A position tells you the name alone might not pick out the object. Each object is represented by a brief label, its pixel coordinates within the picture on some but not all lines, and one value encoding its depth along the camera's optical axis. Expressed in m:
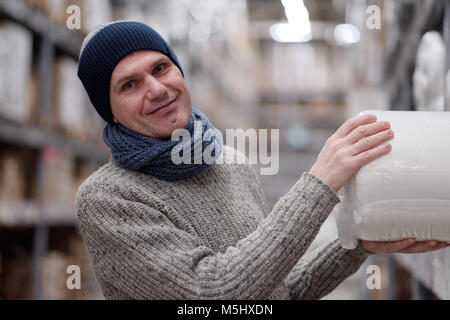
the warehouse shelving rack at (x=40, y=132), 2.85
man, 1.12
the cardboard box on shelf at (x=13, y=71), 2.76
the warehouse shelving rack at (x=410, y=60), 1.81
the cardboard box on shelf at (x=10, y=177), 2.95
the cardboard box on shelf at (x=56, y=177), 3.38
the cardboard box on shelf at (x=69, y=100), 3.55
